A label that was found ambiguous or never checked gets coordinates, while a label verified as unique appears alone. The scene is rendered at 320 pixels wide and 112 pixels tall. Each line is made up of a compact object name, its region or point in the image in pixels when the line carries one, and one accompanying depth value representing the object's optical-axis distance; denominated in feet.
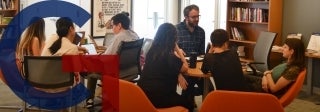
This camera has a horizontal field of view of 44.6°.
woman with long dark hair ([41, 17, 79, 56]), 12.51
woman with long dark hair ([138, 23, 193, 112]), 10.37
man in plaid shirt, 14.83
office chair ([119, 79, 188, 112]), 8.44
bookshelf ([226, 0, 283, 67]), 20.02
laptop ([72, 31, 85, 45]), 16.19
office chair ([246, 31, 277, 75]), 16.80
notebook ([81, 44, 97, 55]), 15.94
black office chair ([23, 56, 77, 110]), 11.32
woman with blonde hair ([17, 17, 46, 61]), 13.82
